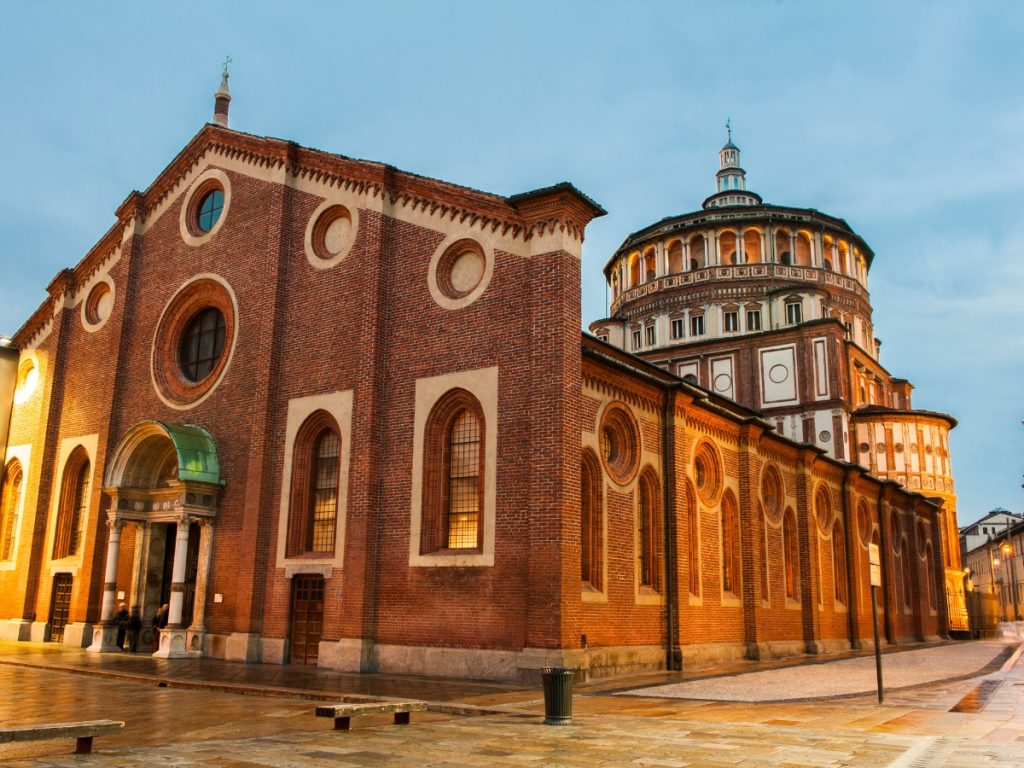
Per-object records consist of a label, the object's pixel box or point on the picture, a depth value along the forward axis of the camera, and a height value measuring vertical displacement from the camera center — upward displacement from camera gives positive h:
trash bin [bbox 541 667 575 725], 11.78 -1.16
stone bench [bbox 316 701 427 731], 10.80 -1.32
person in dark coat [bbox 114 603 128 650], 23.86 -0.60
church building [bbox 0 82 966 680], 18.81 +3.64
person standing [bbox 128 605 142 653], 23.86 -0.81
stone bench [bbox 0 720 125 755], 8.65 -1.28
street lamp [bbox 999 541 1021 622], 94.14 +2.88
